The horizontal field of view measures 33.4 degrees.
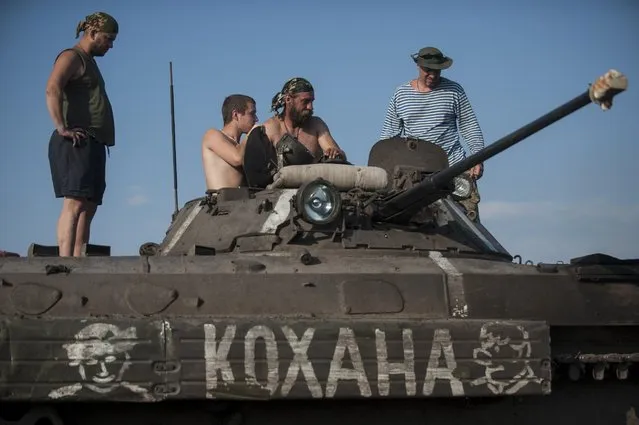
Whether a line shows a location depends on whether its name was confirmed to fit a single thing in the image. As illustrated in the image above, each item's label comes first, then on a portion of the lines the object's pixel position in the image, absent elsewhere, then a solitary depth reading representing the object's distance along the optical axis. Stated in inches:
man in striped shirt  516.1
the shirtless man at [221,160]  444.1
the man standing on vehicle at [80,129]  420.2
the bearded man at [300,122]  456.8
